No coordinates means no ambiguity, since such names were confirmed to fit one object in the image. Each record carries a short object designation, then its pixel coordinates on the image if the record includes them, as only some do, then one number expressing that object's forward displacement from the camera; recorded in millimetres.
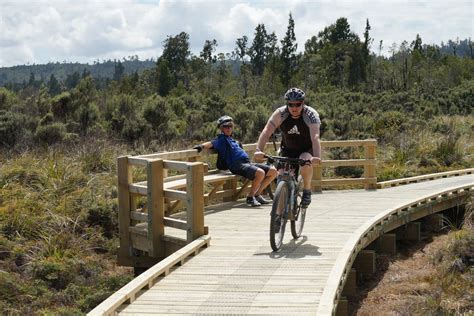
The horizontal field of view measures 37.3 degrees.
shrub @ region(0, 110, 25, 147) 19109
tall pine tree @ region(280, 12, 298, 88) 59312
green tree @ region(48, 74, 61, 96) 117938
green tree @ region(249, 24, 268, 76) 78125
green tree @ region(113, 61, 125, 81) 158875
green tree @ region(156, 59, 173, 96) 54462
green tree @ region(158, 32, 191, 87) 66562
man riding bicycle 7934
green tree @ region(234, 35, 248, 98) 89250
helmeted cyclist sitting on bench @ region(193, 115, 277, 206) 10656
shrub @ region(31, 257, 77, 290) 9164
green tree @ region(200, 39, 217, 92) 74812
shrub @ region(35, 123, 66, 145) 18953
